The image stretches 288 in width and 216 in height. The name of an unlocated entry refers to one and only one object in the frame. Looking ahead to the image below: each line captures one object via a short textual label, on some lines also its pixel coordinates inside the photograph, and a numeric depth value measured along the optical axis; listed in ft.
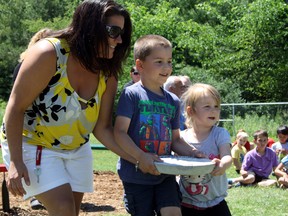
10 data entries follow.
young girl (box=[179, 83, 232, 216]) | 14.55
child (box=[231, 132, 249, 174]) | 44.28
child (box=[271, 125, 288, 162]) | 43.86
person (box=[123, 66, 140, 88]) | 23.76
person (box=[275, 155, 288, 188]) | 34.71
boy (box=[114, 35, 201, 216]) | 13.71
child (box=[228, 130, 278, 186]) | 36.76
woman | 12.14
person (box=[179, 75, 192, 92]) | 22.57
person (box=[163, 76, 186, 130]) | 22.40
